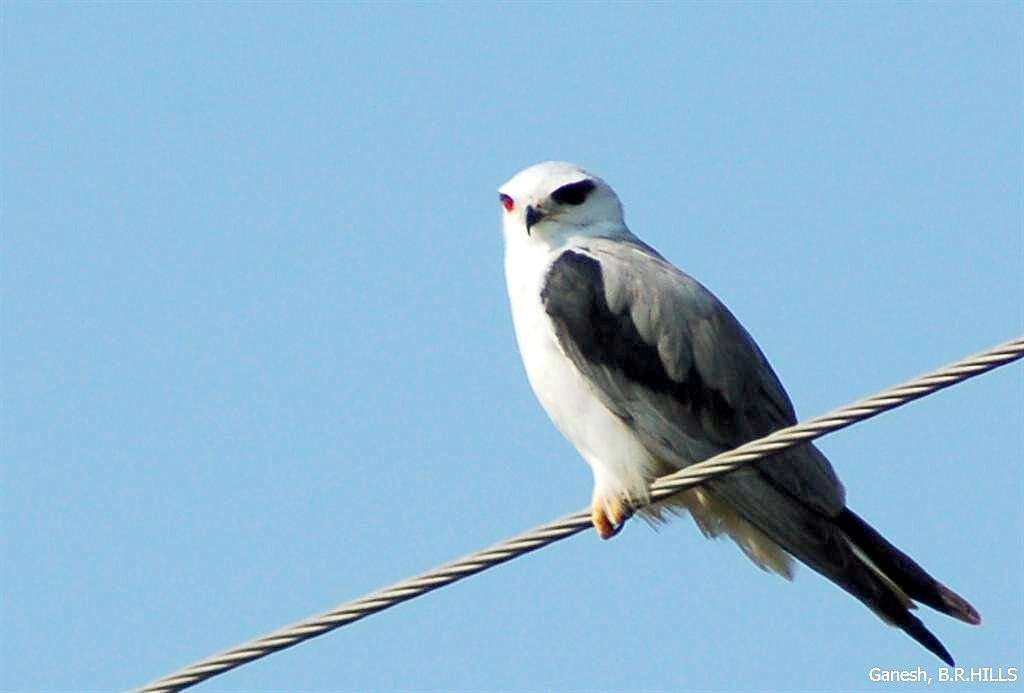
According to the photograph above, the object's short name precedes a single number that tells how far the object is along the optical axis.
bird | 11.32
